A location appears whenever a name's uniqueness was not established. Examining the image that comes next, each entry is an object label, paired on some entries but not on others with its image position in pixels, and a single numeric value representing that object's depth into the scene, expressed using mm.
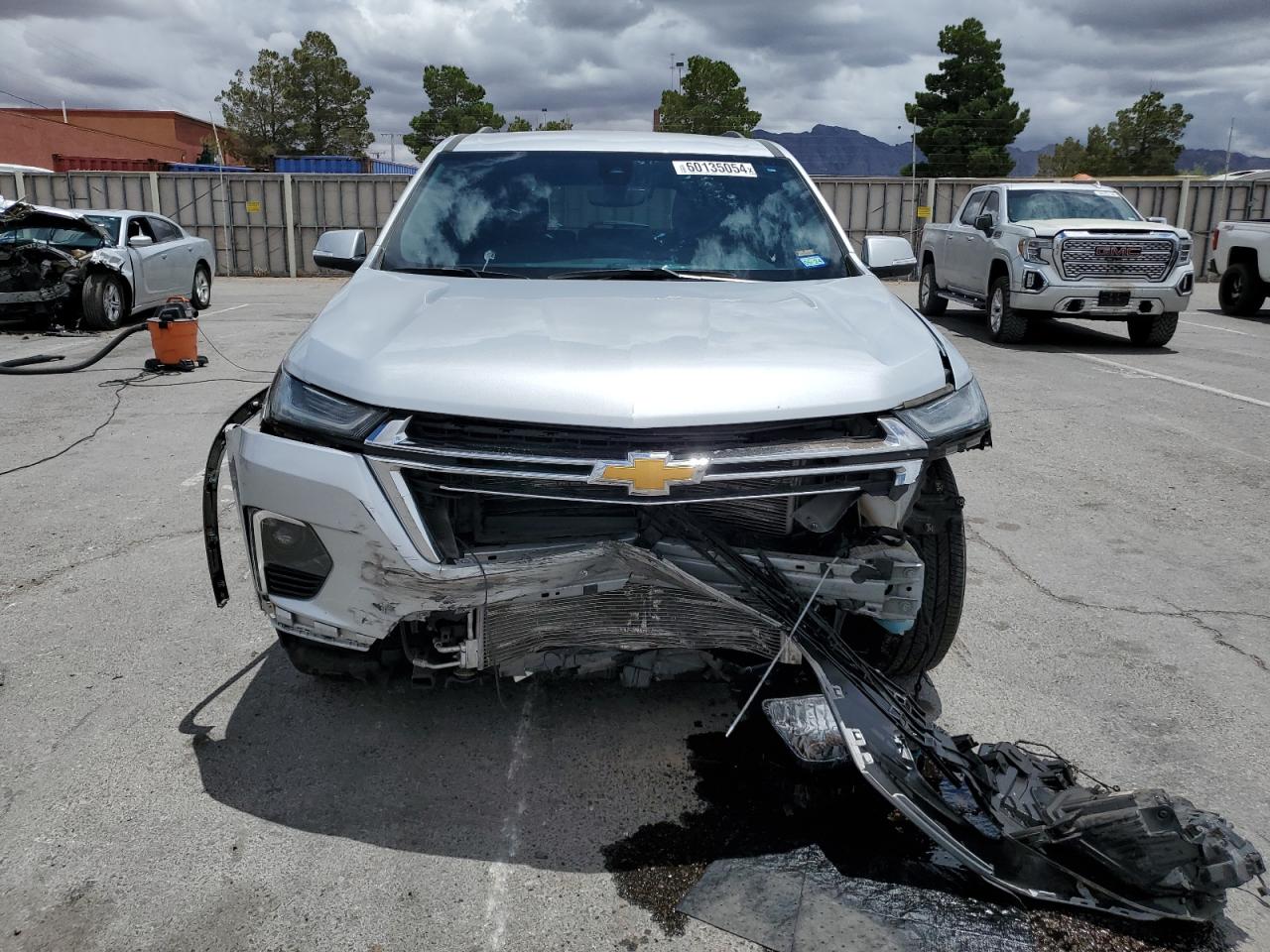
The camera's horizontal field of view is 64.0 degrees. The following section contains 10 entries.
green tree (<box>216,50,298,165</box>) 52719
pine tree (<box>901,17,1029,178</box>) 48219
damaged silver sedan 12125
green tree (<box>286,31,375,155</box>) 53125
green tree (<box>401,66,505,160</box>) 59281
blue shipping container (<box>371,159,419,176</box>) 45906
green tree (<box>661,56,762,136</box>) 52094
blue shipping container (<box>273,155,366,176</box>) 33875
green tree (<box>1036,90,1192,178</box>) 53125
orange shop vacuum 9688
